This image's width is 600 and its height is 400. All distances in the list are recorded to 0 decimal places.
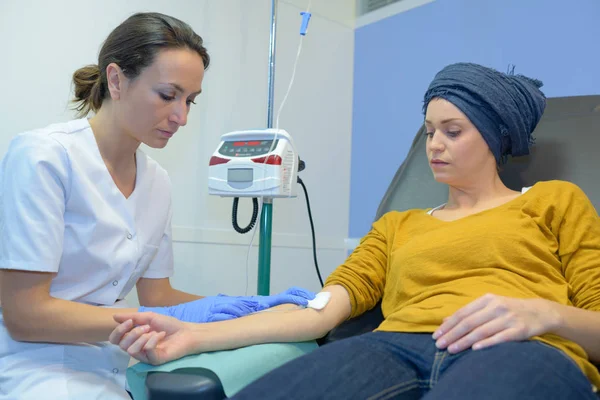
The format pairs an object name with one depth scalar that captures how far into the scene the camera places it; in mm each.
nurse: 1043
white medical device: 1652
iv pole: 1759
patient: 790
